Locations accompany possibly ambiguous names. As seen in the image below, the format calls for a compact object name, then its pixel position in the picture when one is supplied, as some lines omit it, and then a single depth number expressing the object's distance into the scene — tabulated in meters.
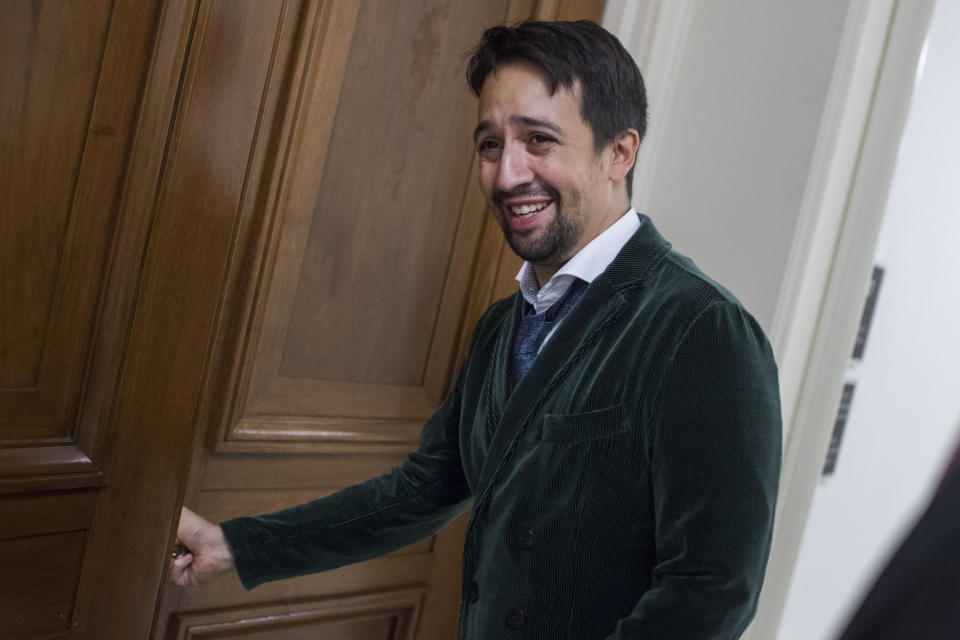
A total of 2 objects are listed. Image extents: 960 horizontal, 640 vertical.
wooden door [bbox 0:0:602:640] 1.04
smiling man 0.99
